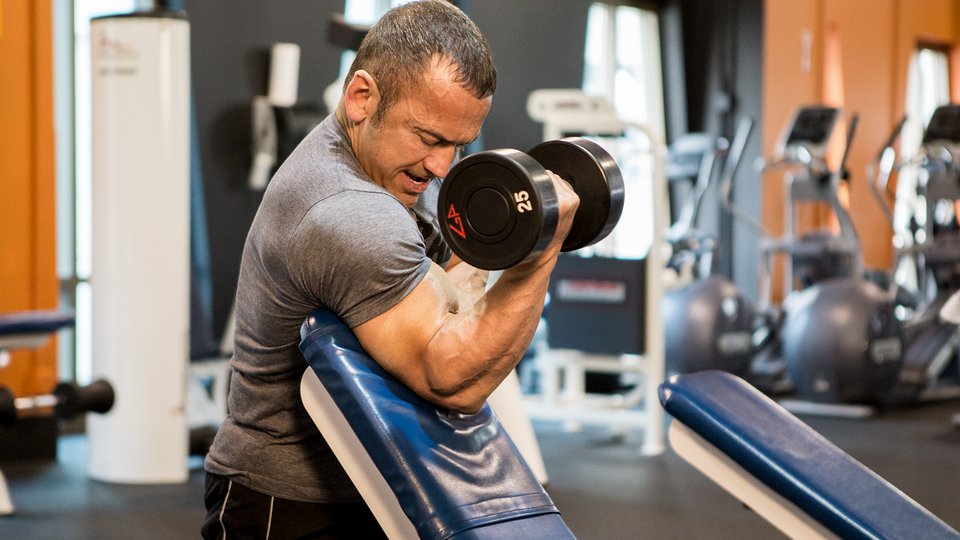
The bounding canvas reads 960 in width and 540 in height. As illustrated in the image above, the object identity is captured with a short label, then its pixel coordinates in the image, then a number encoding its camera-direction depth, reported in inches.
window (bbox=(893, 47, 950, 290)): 411.8
